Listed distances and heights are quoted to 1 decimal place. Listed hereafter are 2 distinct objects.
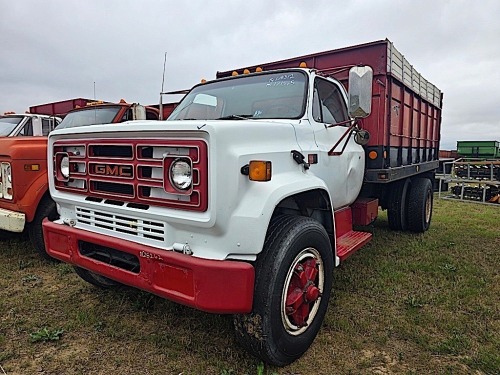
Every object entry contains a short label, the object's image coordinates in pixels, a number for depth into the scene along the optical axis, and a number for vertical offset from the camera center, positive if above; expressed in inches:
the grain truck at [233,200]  86.6 -13.9
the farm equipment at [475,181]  441.1 -37.2
